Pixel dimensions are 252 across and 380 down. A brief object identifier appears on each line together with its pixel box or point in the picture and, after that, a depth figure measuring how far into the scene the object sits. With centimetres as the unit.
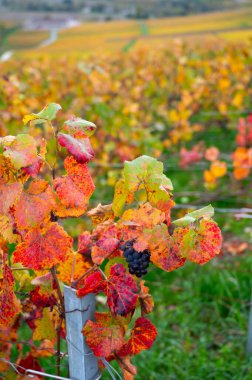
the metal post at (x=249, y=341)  184
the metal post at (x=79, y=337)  102
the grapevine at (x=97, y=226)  88
